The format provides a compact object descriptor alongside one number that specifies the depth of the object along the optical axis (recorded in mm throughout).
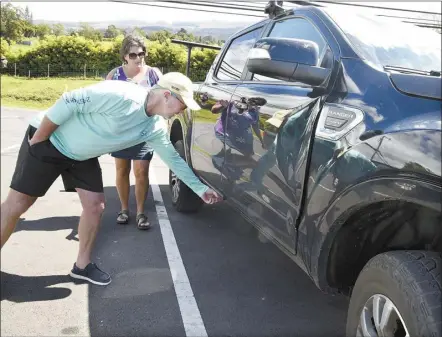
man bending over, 2154
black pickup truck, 1626
